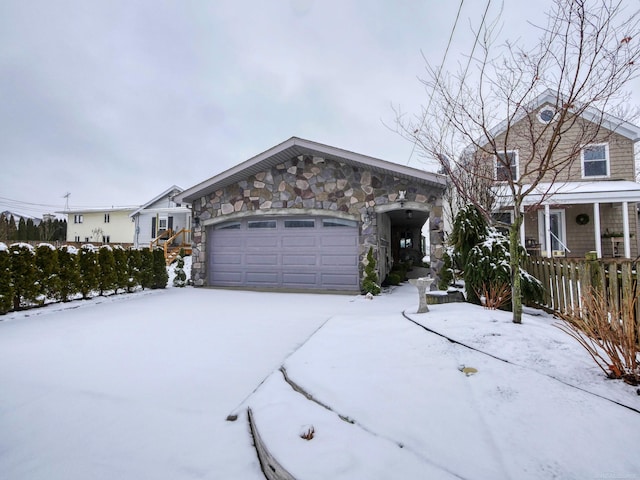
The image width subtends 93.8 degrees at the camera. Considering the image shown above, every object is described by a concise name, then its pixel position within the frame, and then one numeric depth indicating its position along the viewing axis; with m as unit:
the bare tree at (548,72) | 3.43
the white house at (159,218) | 21.09
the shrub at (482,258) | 4.86
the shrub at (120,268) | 7.92
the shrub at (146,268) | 8.92
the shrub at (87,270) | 6.94
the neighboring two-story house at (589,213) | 10.12
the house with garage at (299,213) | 8.06
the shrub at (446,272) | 6.88
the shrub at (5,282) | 5.39
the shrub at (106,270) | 7.42
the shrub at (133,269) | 8.38
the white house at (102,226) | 27.03
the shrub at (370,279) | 7.84
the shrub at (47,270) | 6.07
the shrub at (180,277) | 10.05
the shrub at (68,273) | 6.53
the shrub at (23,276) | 5.66
